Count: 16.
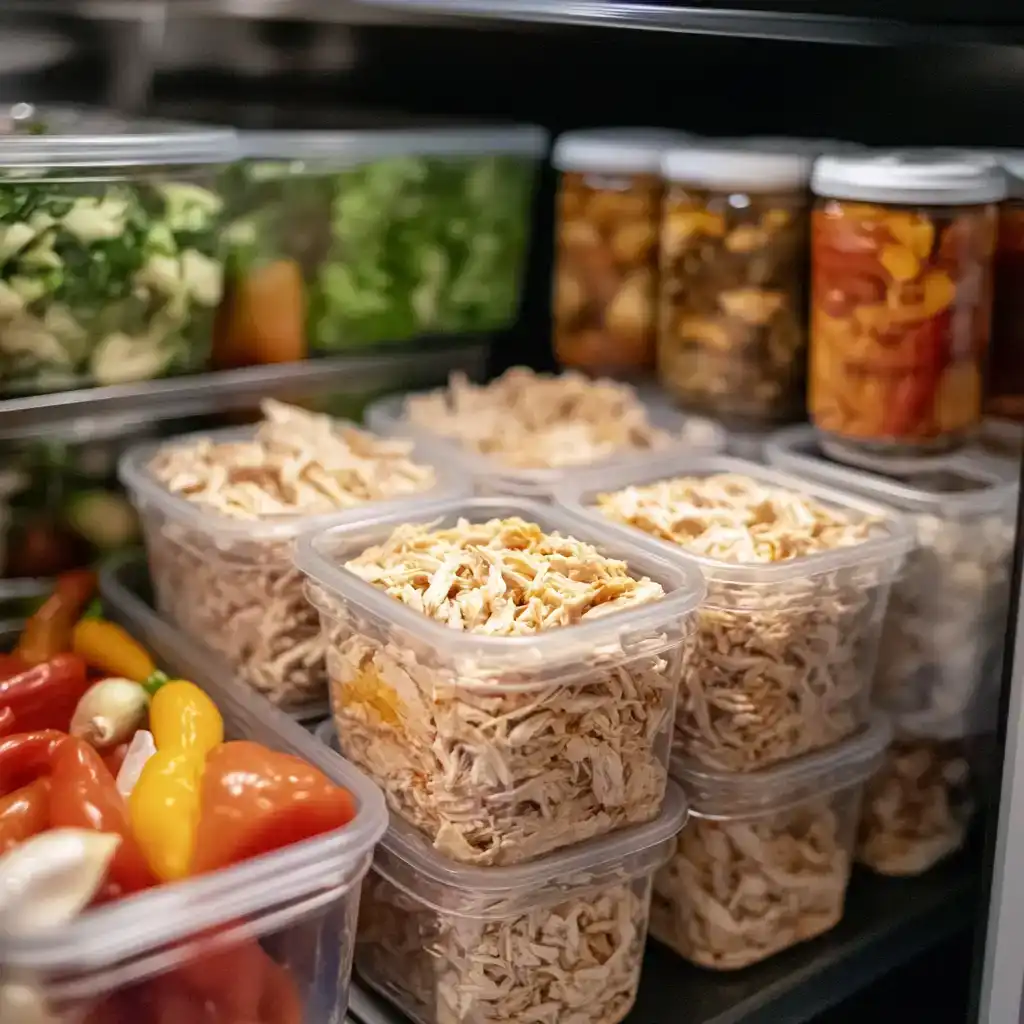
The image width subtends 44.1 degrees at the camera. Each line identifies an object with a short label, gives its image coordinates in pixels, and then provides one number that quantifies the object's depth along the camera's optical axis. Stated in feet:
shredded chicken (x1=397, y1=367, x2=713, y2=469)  3.98
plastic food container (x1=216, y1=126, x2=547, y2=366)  4.00
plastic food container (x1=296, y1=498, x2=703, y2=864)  2.59
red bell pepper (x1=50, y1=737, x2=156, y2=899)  2.51
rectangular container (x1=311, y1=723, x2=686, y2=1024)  2.76
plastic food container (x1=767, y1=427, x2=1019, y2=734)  3.43
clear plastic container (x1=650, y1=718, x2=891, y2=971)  3.18
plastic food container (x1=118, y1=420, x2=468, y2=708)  3.31
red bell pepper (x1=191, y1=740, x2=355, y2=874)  2.50
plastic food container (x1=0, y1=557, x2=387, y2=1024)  2.21
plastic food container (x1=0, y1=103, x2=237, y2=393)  3.40
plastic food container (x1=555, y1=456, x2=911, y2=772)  3.07
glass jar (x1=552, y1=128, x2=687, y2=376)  4.32
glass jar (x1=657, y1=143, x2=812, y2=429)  3.86
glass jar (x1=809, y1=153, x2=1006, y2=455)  3.37
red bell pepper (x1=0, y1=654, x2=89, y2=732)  3.20
